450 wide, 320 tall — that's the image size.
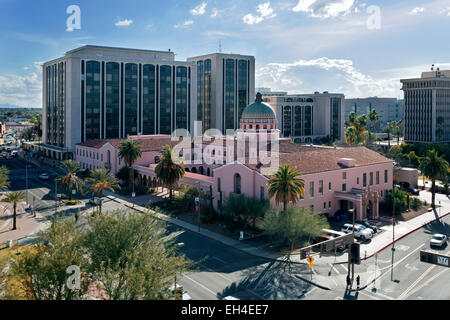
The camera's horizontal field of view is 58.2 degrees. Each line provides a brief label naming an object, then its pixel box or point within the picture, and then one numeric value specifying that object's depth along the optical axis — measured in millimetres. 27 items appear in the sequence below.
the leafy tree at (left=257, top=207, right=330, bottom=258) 41812
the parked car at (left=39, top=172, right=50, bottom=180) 87388
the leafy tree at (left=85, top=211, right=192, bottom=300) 22625
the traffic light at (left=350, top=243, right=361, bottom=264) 33531
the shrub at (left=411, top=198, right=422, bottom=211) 64300
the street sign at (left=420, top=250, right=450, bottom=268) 26641
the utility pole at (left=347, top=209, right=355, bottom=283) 34125
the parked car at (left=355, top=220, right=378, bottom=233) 51550
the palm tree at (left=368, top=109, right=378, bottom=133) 124269
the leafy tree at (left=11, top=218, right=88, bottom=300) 23047
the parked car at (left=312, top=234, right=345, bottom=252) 45650
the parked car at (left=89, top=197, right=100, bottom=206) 65412
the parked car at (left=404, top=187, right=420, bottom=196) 75562
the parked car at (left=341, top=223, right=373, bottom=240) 48219
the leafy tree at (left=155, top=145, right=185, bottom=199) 63094
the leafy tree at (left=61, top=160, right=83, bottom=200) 65188
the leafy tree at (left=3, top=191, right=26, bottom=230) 51650
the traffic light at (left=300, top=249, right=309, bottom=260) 32562
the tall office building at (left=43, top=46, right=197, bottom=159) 111125
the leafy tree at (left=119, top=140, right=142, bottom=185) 75312
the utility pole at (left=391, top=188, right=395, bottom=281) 37316
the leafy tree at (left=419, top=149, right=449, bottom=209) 64750
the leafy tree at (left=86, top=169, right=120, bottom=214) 60778
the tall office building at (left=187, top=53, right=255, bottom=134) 141750
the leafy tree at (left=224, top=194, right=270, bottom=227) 49562
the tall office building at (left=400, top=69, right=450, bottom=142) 139500
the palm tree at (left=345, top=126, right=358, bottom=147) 108656
